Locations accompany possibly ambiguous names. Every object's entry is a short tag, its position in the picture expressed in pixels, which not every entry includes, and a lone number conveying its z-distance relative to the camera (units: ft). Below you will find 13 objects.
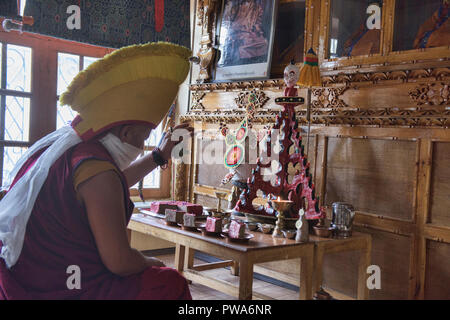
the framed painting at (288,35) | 12.71
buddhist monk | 5.51
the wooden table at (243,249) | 7.93
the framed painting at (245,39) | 13.09
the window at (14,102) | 13.12
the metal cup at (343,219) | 9.68
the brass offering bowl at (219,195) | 11.26
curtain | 12.91
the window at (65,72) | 14.30
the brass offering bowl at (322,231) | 9.41
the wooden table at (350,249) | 8.93
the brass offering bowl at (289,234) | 9.00
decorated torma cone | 10.11
